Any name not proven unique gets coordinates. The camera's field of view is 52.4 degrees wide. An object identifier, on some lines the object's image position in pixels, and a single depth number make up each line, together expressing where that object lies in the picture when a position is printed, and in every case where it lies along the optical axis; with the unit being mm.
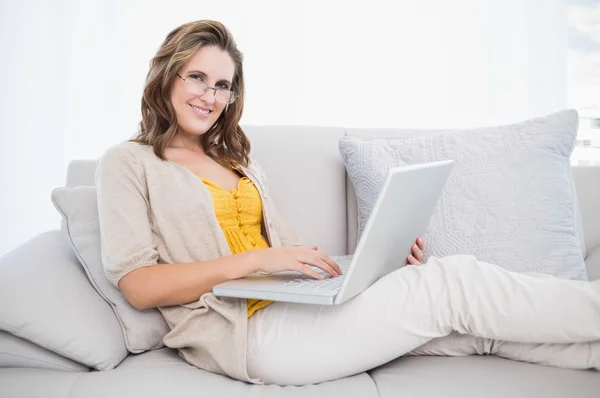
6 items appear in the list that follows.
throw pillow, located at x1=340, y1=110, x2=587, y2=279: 1633
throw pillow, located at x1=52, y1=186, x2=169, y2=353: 1404
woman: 1230
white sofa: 1170
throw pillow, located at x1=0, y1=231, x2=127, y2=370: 1244
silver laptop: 1097
